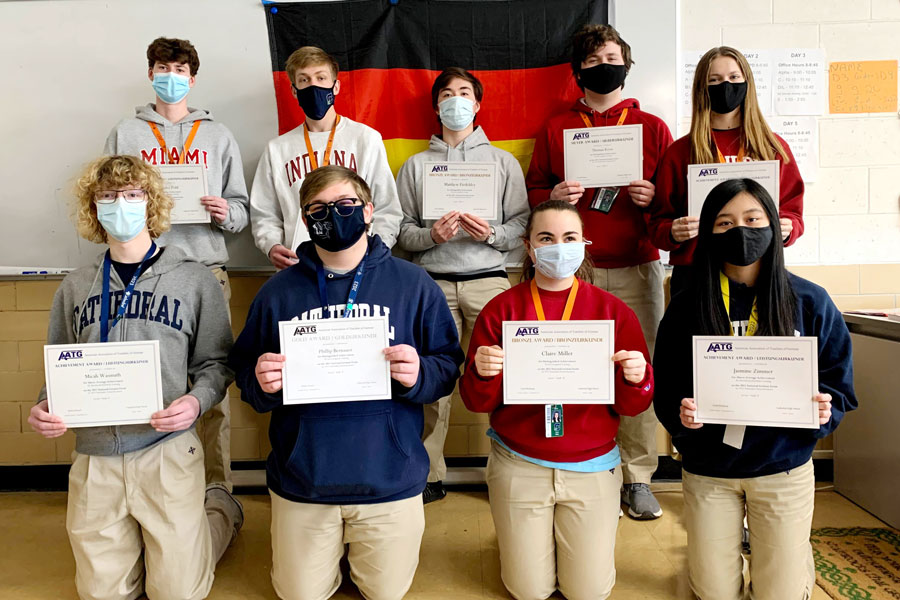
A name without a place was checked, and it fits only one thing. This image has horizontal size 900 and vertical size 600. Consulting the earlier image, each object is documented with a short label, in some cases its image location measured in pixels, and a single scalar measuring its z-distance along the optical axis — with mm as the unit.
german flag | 3402
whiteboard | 3428
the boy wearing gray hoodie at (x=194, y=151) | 3062
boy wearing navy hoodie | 2141
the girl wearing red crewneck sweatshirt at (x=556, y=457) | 2211
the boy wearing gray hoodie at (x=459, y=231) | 3070
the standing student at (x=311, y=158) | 3006
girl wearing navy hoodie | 2068
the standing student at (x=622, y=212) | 2947
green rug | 2299
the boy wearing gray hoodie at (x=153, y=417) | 2223
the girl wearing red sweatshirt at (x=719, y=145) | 2664
